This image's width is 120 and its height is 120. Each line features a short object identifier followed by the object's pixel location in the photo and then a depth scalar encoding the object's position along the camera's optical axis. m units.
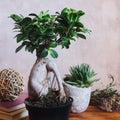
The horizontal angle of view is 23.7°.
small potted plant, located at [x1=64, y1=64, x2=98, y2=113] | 1.00
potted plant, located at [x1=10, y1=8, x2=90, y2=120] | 0.84
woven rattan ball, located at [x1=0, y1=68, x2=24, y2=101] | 0.97
